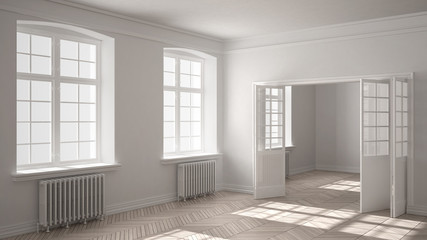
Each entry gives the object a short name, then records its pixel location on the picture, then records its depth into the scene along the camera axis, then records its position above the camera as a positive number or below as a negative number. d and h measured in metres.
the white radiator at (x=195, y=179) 7.47 -1.08
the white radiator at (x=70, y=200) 5.39 -1.08
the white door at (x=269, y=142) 7.65 -0.39
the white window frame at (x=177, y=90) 7.77 +0.61
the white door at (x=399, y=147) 6.14 -0.38
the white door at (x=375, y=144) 6.47 -0.35
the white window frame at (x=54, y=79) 5.61 +0.60
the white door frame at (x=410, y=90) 6.36 +0.50
